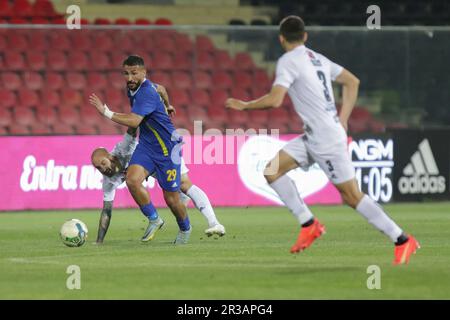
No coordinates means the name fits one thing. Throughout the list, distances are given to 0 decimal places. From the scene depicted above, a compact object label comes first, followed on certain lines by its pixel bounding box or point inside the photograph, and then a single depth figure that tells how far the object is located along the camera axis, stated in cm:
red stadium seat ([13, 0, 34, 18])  2231
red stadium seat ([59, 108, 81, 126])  2031
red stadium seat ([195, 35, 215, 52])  2098
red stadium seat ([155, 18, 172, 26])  2291
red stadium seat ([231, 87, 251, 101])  2166
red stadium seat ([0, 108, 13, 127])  1995
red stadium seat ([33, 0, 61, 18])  2255
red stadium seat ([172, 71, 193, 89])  2119
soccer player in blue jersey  1303
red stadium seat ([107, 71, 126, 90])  2072
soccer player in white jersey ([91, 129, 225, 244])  1359
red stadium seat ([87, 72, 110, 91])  2075
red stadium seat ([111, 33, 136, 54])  2073
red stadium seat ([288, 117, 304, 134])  2133
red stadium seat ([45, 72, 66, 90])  2034
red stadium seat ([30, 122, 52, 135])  1994
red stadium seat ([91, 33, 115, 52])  2059
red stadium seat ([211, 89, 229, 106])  2155
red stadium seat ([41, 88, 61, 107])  2033
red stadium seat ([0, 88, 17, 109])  2012
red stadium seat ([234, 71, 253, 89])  2162
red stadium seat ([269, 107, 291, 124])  2159
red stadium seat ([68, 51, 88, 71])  2066
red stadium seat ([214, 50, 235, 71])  2119
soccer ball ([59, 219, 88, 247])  1344
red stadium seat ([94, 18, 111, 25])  2255
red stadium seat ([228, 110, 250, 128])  2146
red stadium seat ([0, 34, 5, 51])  2003
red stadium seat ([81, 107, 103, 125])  2048
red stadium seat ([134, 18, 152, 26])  2272
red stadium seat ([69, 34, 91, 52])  2056
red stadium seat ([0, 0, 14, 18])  2211
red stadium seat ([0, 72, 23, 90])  2011
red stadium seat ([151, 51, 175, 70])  2108
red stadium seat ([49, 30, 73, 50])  2038
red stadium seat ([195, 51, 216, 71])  2122
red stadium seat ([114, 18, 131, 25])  2262
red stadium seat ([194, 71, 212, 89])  2133
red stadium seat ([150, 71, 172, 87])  2111
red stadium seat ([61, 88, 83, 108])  2050
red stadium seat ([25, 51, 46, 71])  2025
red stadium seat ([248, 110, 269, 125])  2169
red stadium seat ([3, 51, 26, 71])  2006
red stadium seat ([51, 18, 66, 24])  2234
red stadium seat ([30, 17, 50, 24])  2234
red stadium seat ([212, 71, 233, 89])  2158
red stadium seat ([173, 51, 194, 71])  2115
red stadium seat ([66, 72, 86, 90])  2059
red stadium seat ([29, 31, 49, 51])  2031
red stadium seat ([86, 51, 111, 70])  2073
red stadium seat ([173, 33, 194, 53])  2094
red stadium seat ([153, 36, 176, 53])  2094
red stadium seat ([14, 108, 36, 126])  2006
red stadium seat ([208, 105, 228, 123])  2134
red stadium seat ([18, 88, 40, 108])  2020
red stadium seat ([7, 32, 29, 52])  2011
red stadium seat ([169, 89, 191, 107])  2116
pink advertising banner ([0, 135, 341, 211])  1956
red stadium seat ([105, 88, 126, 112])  2078
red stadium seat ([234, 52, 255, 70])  2127
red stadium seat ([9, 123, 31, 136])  1981
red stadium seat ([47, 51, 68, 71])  2041
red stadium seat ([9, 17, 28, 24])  2209
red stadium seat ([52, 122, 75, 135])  2008
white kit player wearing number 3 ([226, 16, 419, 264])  1091
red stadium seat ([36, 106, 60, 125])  2017
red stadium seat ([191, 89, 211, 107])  2131
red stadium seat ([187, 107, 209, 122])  2111
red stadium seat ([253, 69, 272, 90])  2141
